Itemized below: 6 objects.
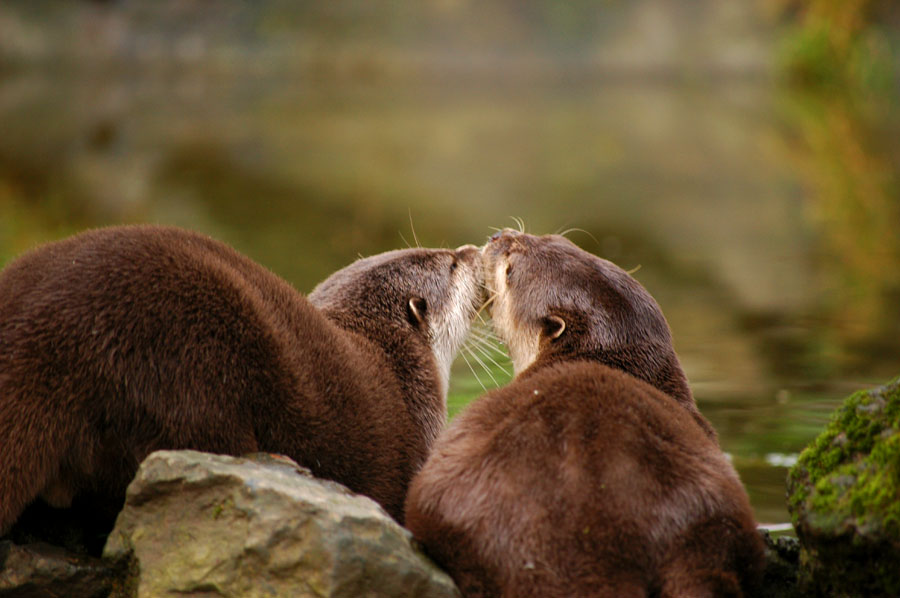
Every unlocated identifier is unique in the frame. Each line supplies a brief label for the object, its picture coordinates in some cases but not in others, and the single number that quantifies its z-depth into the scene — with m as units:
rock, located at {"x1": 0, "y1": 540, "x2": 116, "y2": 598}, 5.50
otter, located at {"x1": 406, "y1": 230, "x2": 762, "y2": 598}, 5.19
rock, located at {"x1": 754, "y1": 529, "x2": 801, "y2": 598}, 6.00
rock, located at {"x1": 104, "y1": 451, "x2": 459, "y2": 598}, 5.17
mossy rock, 4.95
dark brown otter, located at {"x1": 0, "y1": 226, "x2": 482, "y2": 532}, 5.30
